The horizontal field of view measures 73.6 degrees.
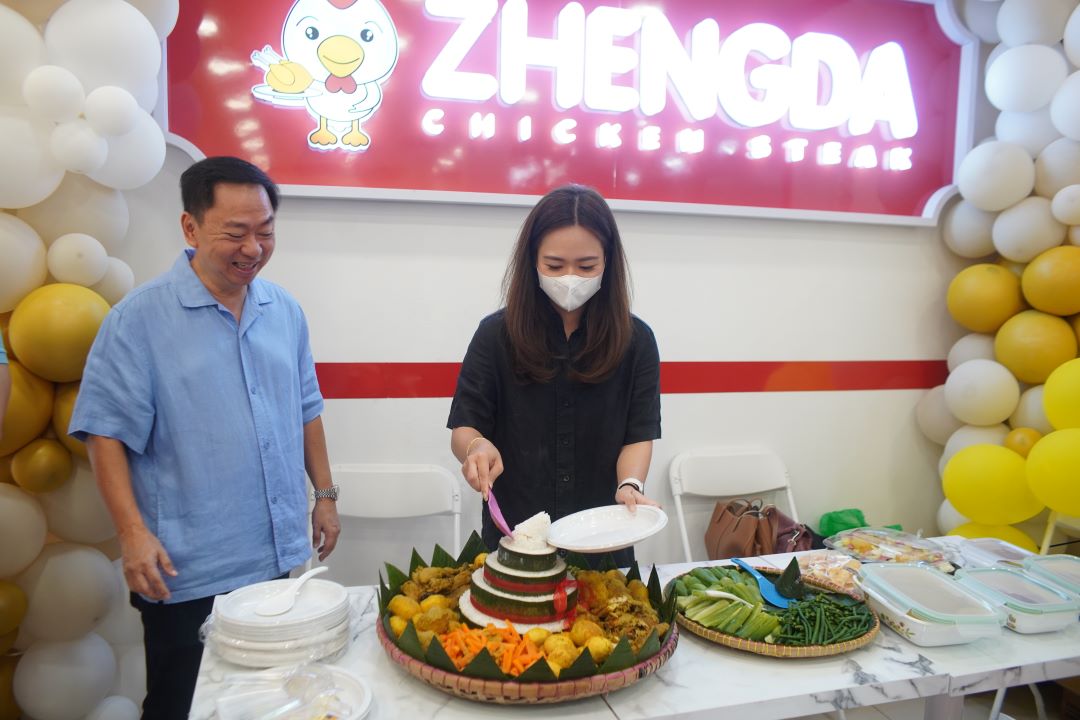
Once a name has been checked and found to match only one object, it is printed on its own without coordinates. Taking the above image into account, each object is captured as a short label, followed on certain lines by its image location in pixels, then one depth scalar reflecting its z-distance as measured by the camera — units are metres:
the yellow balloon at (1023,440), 2.96
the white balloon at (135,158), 2.24
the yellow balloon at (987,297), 3.22
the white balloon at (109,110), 2.11
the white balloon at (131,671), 2.73
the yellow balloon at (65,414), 2.21
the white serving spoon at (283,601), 1.47
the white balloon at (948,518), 3.39
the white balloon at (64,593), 2.23
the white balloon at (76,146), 2.10
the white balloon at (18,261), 2.07
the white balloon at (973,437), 3.18
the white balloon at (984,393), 3.12
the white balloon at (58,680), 2.26
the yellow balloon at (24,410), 2.11
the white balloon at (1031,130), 3.16
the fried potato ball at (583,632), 1.34
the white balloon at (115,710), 2.46
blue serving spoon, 1.63
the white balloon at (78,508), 2.26
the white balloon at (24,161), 2.03
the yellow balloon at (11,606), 2.16
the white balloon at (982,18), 3.40
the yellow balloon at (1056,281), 2.93
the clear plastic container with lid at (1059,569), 1.83
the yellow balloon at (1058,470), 2.58
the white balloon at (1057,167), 3.02
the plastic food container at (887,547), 2.01
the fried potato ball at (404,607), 1.44
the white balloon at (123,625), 2.71
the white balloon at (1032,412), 3.05
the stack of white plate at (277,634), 1.40
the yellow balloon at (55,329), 2.09
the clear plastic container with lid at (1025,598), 1.64
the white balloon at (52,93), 2.04
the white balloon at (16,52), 2.04
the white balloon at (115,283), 2.32
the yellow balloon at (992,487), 2.88
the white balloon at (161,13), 2.35
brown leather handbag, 3.05
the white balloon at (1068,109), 2.90
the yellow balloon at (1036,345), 3.00
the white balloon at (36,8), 2.17
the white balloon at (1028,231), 3.05
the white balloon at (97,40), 2.13
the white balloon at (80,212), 2.24
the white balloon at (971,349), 3.34
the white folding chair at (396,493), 2.93
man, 1.84
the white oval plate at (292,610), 1.41
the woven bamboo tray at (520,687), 1.21
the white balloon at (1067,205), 2.92
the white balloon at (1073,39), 2.85
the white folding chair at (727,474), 3.29
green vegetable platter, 1.47
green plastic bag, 3.35
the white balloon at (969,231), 3.35
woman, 1.95
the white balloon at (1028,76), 3.02
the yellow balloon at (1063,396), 2.70
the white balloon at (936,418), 3.50
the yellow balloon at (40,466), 2.17
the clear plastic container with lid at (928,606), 1.54
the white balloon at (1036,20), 3.07
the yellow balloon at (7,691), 2.31
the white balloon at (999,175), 3.10
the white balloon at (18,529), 2.12
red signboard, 2.75
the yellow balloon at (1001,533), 3.04
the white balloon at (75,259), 2.19
